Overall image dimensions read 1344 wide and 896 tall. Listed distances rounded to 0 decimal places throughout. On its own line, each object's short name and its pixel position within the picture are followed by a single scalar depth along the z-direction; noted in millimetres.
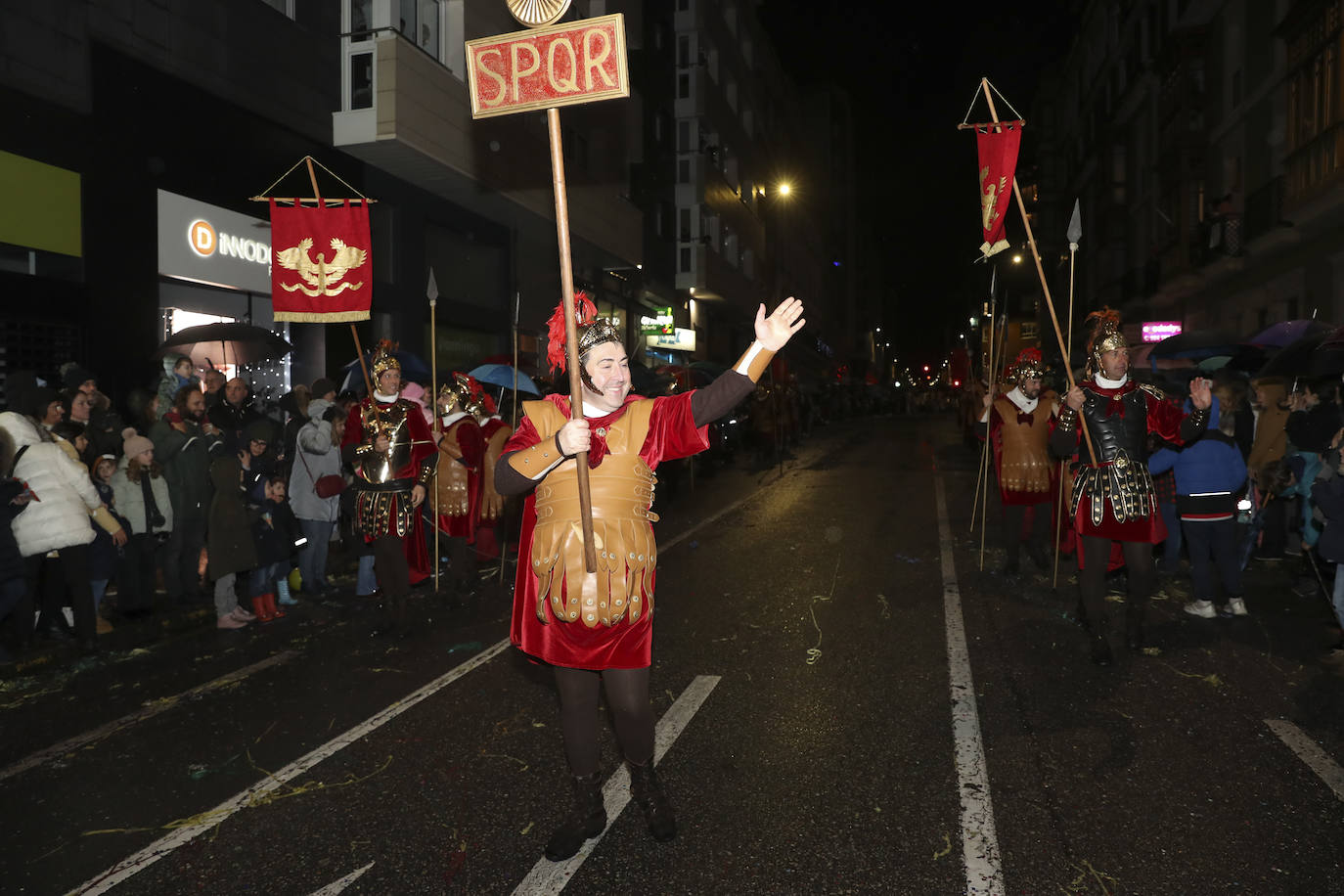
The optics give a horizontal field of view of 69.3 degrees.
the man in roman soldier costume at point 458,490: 8438
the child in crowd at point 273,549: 7988
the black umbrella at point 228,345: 10250
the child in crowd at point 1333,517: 6316
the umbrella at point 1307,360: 8633
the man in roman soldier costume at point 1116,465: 6188
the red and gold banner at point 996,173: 8227
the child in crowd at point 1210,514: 7531
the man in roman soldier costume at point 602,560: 3682
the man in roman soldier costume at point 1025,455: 9227
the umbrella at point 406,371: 11939
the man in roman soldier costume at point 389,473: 7309
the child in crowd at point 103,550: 7438
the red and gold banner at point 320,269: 8984
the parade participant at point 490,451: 9234
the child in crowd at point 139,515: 7719
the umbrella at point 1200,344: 13396
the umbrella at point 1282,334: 12062
